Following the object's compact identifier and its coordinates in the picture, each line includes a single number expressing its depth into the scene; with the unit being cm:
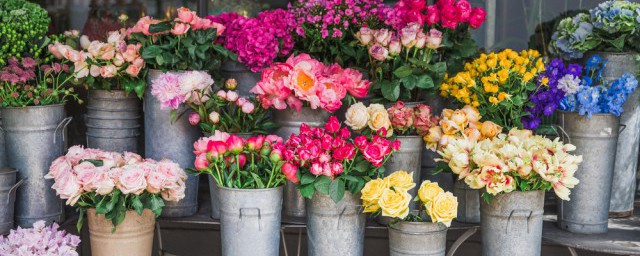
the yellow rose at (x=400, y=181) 215
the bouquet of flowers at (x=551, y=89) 239
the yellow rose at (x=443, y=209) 211
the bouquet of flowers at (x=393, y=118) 226
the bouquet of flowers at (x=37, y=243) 223
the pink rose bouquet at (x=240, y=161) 215
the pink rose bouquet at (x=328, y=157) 213
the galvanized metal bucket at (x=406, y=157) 238
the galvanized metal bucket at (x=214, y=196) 243
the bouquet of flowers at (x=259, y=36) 248
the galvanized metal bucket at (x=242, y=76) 262
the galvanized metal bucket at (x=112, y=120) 259
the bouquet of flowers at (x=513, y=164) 216
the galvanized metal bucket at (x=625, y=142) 254
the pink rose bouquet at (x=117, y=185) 216
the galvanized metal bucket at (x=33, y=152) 245
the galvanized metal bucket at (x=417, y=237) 216
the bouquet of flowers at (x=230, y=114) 239
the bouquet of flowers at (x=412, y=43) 241
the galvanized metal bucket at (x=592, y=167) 239
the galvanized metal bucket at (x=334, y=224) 221
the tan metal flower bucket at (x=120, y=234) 225
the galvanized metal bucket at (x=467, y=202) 247
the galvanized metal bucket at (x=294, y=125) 241
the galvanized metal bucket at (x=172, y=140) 252
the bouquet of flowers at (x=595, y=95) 235
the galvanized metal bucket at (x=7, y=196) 237
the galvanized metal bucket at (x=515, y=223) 221
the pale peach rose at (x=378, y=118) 225
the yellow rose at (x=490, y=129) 237
